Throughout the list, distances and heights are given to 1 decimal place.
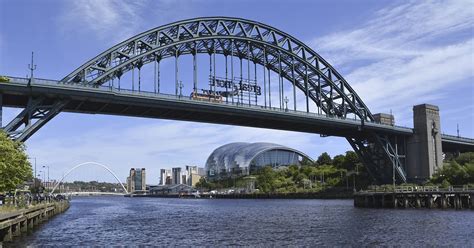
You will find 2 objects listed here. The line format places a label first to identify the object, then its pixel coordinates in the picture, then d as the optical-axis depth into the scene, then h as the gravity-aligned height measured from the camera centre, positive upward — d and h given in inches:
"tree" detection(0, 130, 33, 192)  1812.3 +47.8
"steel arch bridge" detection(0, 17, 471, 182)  2481.5 +421.8
